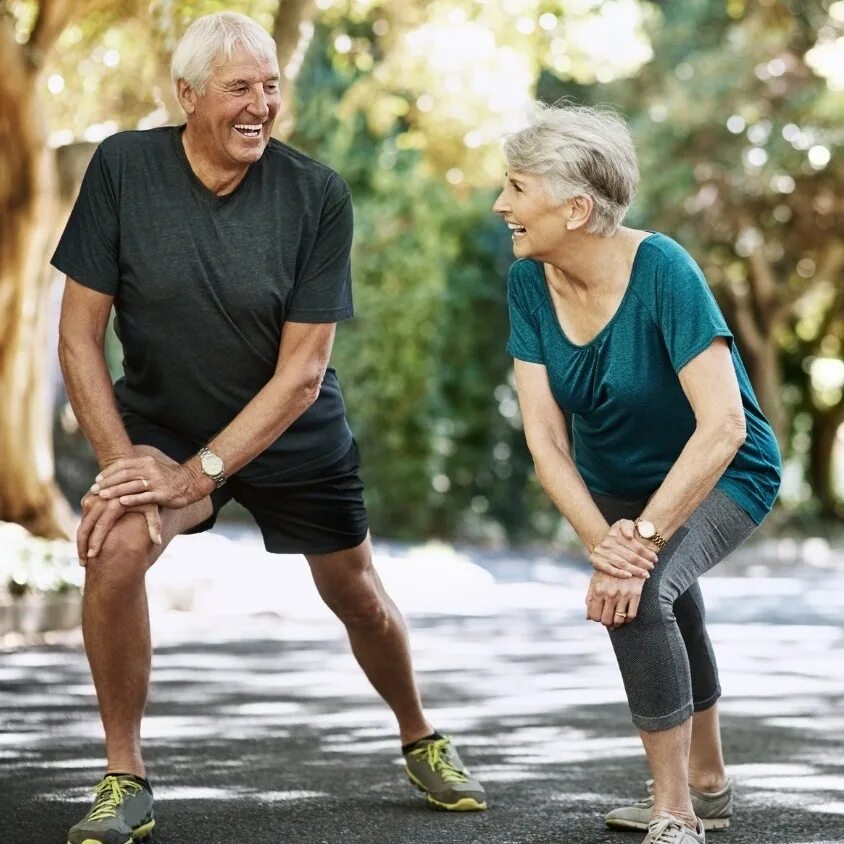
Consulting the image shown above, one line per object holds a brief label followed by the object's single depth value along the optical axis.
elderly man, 4.43
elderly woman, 4.25
